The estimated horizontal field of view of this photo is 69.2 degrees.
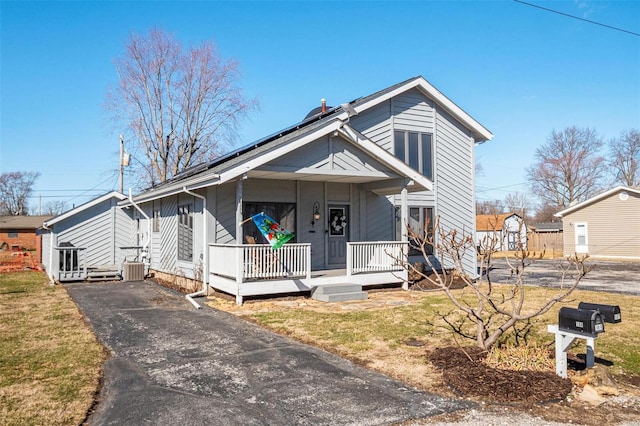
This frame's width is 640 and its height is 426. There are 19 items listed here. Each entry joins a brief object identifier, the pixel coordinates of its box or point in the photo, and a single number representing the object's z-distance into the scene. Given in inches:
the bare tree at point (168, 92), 1146.7
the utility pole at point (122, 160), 890.3
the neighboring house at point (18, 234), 1599.4
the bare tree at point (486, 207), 2625.5
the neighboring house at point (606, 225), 1109.7
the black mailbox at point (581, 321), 184.5
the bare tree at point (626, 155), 1849.2
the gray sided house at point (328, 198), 426.6
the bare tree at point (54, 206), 2819.9
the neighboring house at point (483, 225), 1825.4
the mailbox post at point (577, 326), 185.5
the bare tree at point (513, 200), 2614.7
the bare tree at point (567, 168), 1840.6
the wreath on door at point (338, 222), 544.7
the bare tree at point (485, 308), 204.1
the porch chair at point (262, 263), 415.5
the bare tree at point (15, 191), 2450.8
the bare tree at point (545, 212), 2070.4
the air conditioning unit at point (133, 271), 629.3
